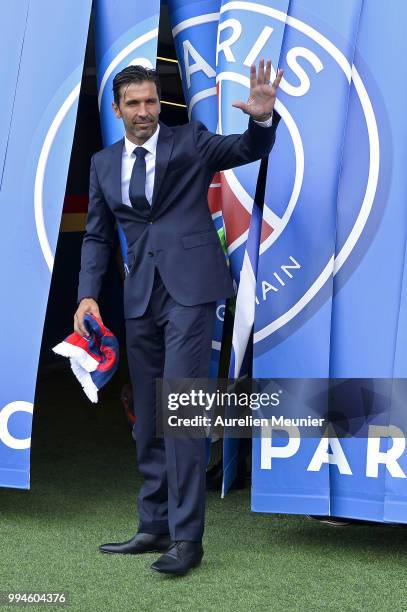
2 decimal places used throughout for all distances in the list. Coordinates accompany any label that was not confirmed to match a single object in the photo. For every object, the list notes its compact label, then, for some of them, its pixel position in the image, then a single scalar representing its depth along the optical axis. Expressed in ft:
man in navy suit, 11.23
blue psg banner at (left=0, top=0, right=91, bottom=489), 12.50
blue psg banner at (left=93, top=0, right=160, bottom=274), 12.42
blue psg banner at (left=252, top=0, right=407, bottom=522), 11.45
